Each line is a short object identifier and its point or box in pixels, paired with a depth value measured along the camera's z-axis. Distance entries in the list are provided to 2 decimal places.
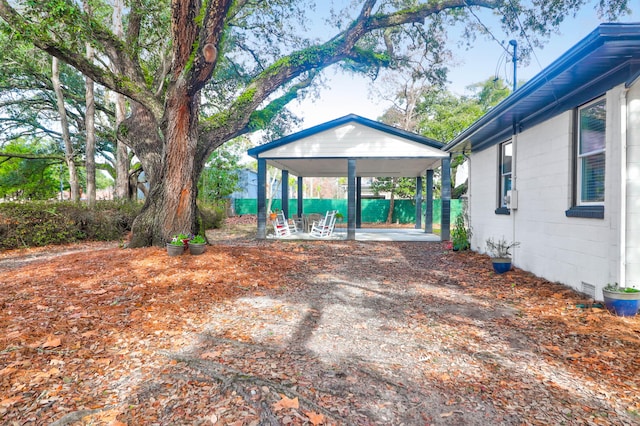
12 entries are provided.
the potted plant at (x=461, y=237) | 9.33
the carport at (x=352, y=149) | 11.19
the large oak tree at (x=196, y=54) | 6.32
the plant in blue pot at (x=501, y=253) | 6.35
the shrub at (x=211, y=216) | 16.17
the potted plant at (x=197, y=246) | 6.51
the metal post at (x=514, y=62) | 8.45
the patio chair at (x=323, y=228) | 12.58
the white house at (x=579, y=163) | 3.85
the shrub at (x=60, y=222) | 8.88
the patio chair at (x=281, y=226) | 12.78
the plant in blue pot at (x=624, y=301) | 3.70
